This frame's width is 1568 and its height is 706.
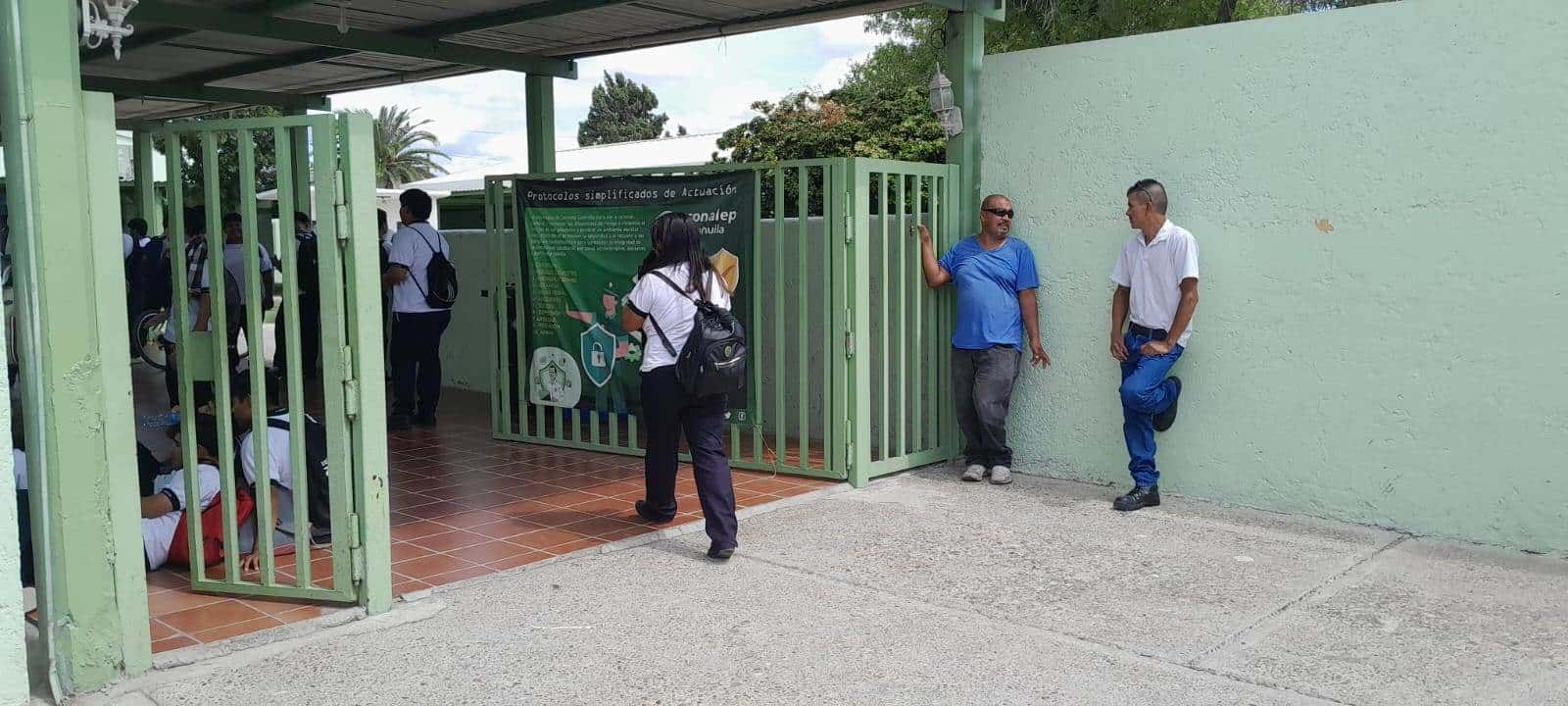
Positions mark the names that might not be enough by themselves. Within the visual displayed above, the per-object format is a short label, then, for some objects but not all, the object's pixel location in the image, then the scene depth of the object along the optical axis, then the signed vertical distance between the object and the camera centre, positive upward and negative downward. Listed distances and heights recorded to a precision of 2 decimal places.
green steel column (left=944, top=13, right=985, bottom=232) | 7.41 +0.82
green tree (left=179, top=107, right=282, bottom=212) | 24.63 +1.60
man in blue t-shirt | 7.13 -0.47
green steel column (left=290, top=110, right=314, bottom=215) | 4.66 +0.32
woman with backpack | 5.67 -0.48
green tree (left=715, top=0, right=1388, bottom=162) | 11.24 +2.34
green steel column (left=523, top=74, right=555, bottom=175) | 10.95 +0.96
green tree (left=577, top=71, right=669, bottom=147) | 75.75 +7.27
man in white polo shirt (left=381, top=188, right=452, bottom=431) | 8.97 -0.51
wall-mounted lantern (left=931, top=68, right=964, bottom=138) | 7.43 +0.73
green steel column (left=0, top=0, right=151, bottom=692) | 3.87 -0.35
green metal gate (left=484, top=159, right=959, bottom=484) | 7.09 -0.64
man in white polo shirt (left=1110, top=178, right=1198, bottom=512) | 6.42 -0.43
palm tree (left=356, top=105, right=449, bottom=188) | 54.53 +3.73
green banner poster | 7.42 -0.17
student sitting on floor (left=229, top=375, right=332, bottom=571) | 5.38 -0.98
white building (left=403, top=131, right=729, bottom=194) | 18.95 +1.25
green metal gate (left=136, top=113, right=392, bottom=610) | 4.59 -0.36
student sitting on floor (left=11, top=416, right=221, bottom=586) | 5.40 -1.14
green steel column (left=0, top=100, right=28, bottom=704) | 3.71 -1.09
